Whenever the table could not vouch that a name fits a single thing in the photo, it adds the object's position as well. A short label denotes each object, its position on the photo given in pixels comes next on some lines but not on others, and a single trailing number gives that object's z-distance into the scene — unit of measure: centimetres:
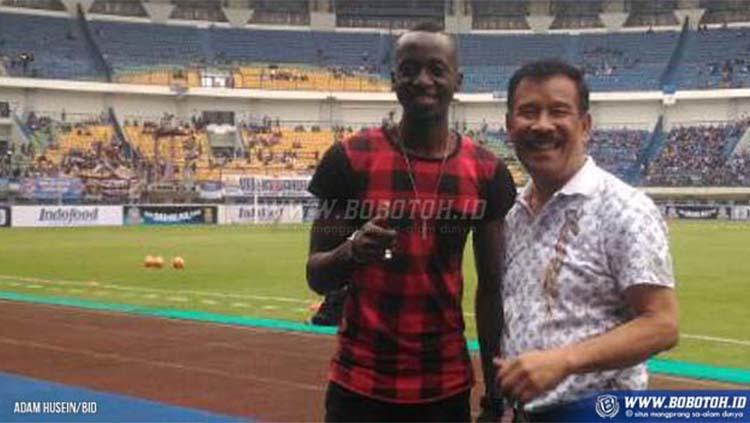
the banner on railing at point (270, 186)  5256
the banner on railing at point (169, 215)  4753
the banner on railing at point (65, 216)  4428
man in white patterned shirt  264
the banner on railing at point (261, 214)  4978
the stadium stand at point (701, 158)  5856
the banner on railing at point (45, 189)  4769
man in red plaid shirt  338
